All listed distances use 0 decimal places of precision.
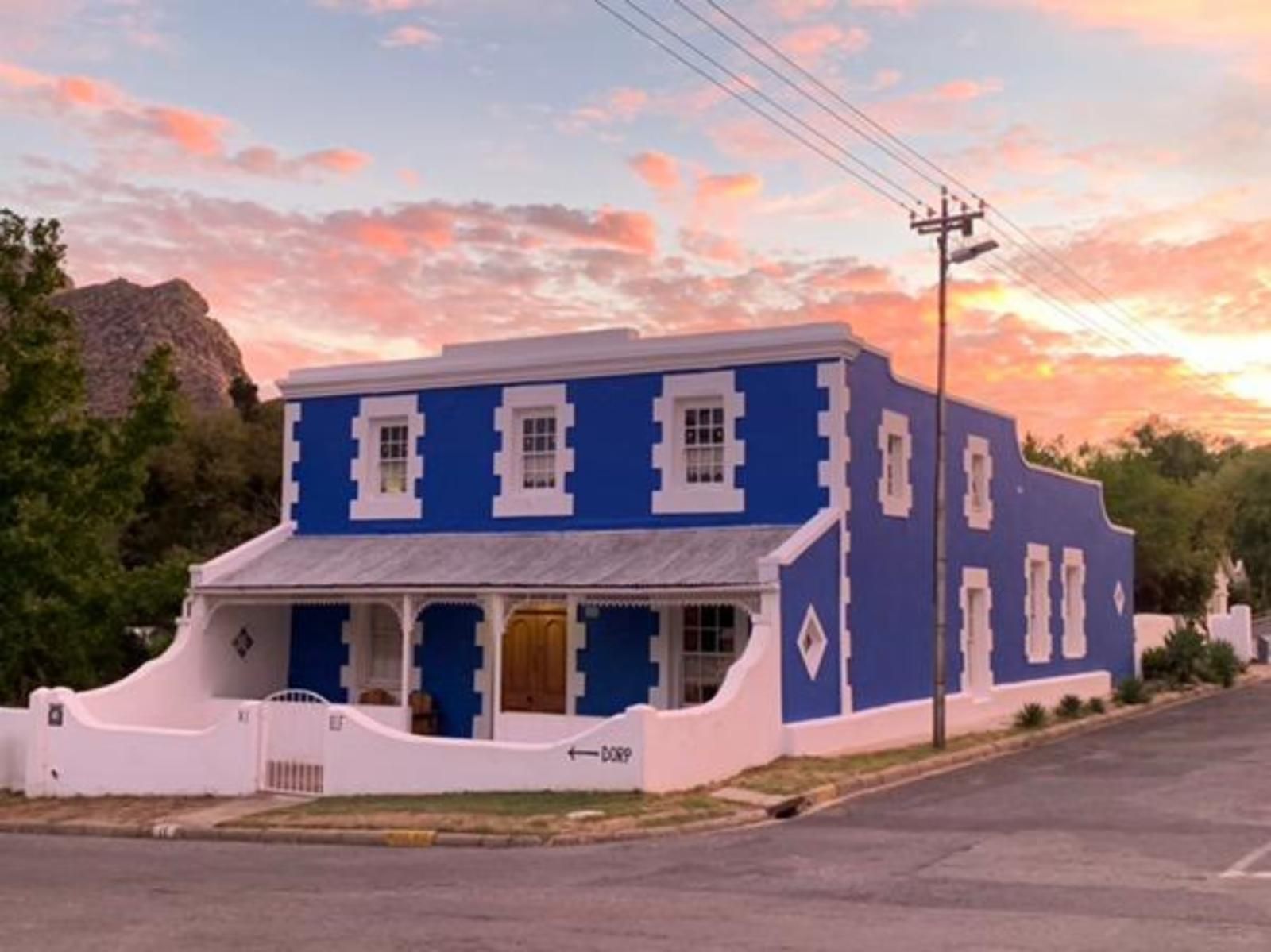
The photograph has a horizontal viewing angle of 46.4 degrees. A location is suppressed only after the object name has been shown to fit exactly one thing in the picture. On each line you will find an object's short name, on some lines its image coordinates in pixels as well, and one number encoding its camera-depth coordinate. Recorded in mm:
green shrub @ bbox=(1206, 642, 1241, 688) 38844
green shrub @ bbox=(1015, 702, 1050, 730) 26188
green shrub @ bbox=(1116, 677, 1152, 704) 32094
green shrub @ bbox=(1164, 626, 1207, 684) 38250
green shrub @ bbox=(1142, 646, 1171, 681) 38156
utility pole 22594
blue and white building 20625
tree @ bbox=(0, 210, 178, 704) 25422
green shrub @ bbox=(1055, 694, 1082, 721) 28469
